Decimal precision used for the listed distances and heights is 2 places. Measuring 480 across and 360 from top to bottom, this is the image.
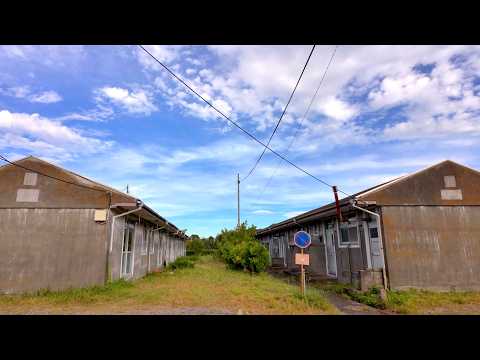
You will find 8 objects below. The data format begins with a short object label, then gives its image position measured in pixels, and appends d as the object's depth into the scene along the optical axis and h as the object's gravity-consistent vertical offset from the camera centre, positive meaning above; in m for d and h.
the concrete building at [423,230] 9.48 +0.34
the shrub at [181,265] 18.70 -1.24
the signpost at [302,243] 7.51 -0.01
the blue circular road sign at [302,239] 7.62 +0.09
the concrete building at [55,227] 9.55 +0.60
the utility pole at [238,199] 24.29 +3.63
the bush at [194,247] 41.00 -0.35
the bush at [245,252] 14.91 -0.41
